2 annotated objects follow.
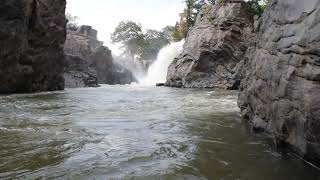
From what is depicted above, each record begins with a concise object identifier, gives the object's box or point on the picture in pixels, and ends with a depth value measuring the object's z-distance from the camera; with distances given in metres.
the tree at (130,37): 39.66
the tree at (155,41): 47.79
